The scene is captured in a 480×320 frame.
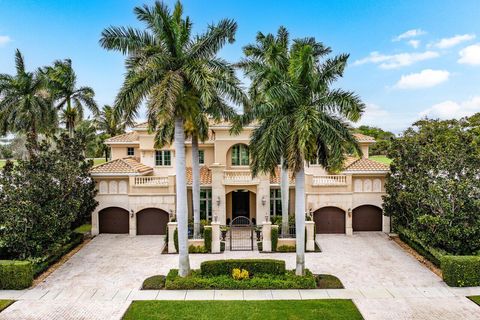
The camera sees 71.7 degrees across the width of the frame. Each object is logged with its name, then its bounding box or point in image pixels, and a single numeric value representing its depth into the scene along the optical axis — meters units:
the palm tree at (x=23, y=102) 25.97
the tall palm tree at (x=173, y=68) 14.30
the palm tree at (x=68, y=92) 27.39
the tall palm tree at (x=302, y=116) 14.40
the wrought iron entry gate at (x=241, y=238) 21.58
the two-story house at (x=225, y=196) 24.47
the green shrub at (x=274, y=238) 20.80
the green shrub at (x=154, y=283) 15.78
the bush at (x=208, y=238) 20.73
